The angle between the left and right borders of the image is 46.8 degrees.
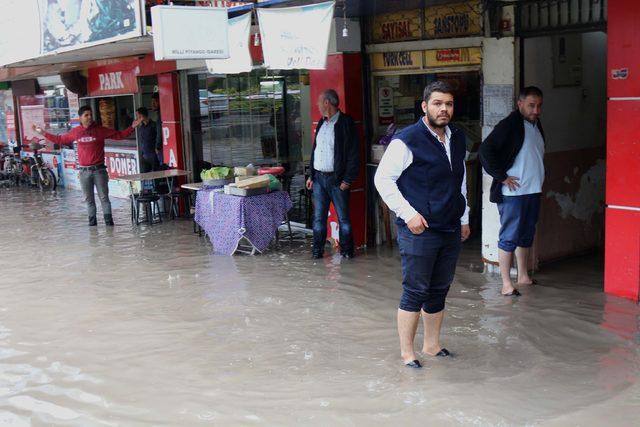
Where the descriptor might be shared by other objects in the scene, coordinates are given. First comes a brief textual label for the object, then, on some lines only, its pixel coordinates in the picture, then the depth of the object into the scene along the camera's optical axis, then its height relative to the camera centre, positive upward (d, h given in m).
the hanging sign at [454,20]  7.12 +0.79
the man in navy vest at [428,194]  4.60 -0.58
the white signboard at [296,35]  6.83 +0.69
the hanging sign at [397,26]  7.84 +0.83
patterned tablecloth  8.65 -1.27
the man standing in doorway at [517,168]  6.27 -0.60
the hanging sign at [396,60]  7.93 +0.46
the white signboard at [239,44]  7.64 +0.69
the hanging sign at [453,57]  7.23 +0.43
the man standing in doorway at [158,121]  12.90 -0.11
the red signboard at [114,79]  13.09 +0.69
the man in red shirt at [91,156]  11.31 -0.59
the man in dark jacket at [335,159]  8.06 -0.58
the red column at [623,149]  5.78 -0.46
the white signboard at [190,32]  6.96 +0.77
